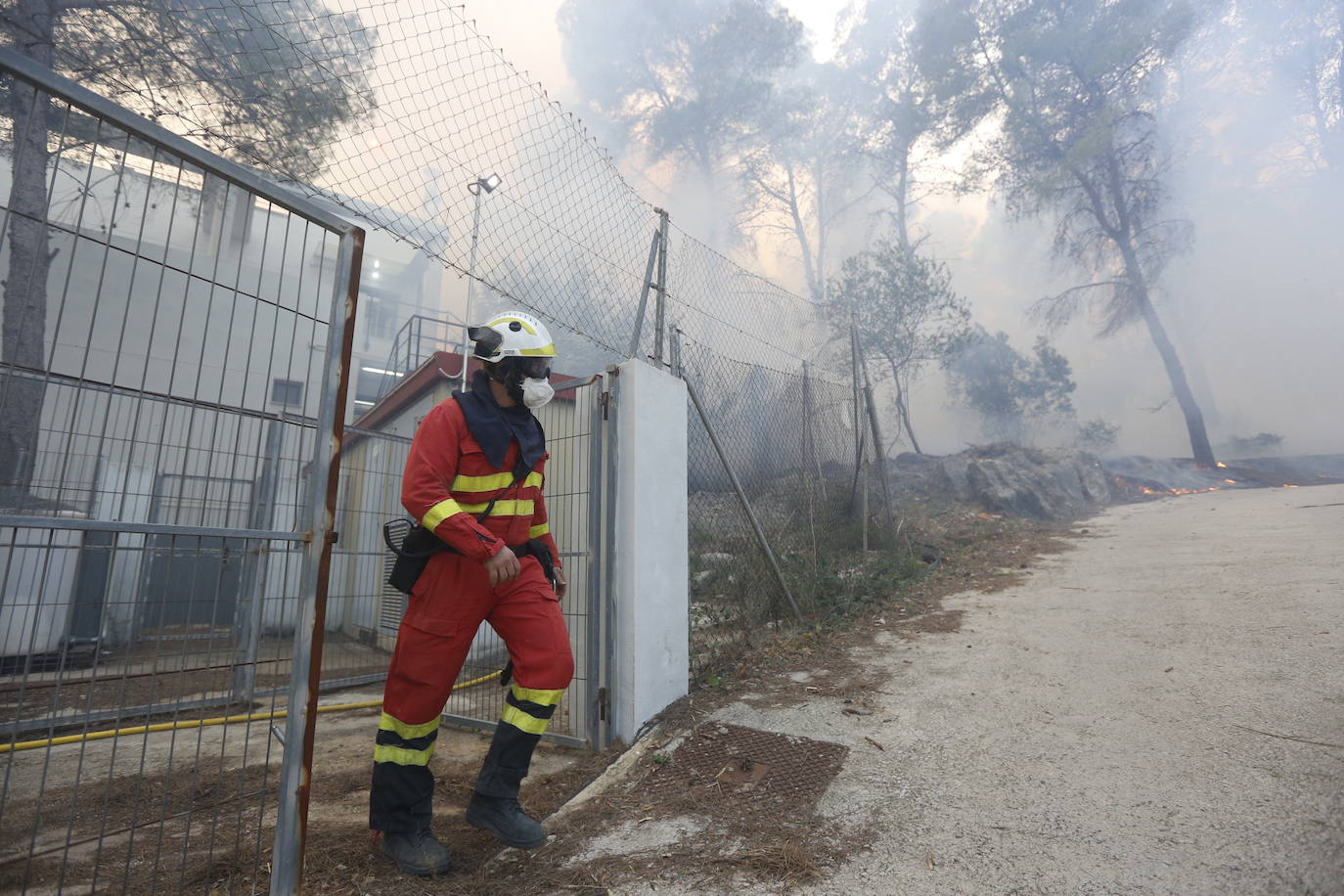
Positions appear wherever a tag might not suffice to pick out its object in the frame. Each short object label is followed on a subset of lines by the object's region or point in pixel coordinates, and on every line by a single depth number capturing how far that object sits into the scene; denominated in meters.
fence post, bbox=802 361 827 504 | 5.82
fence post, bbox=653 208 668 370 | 3.92
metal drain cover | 2.47
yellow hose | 1.49
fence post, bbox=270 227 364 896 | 1.73
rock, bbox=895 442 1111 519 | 12.09
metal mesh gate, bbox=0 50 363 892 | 1.50
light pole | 3.25
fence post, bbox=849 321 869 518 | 6.29
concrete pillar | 3.12
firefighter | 2.12
